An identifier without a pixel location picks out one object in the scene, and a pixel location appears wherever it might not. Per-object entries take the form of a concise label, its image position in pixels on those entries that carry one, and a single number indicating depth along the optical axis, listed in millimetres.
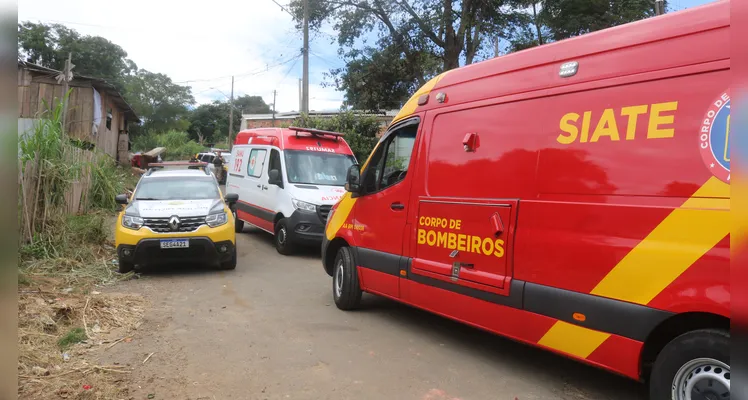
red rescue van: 2779
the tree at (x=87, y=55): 36188
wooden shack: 14898
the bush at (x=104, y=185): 11089
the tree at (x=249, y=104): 69875
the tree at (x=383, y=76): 17641
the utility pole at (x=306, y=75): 18856
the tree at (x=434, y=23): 15352
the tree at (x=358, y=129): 17141
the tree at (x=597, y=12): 16531
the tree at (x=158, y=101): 51375
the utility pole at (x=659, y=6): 12141
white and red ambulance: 9484
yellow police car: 7445
